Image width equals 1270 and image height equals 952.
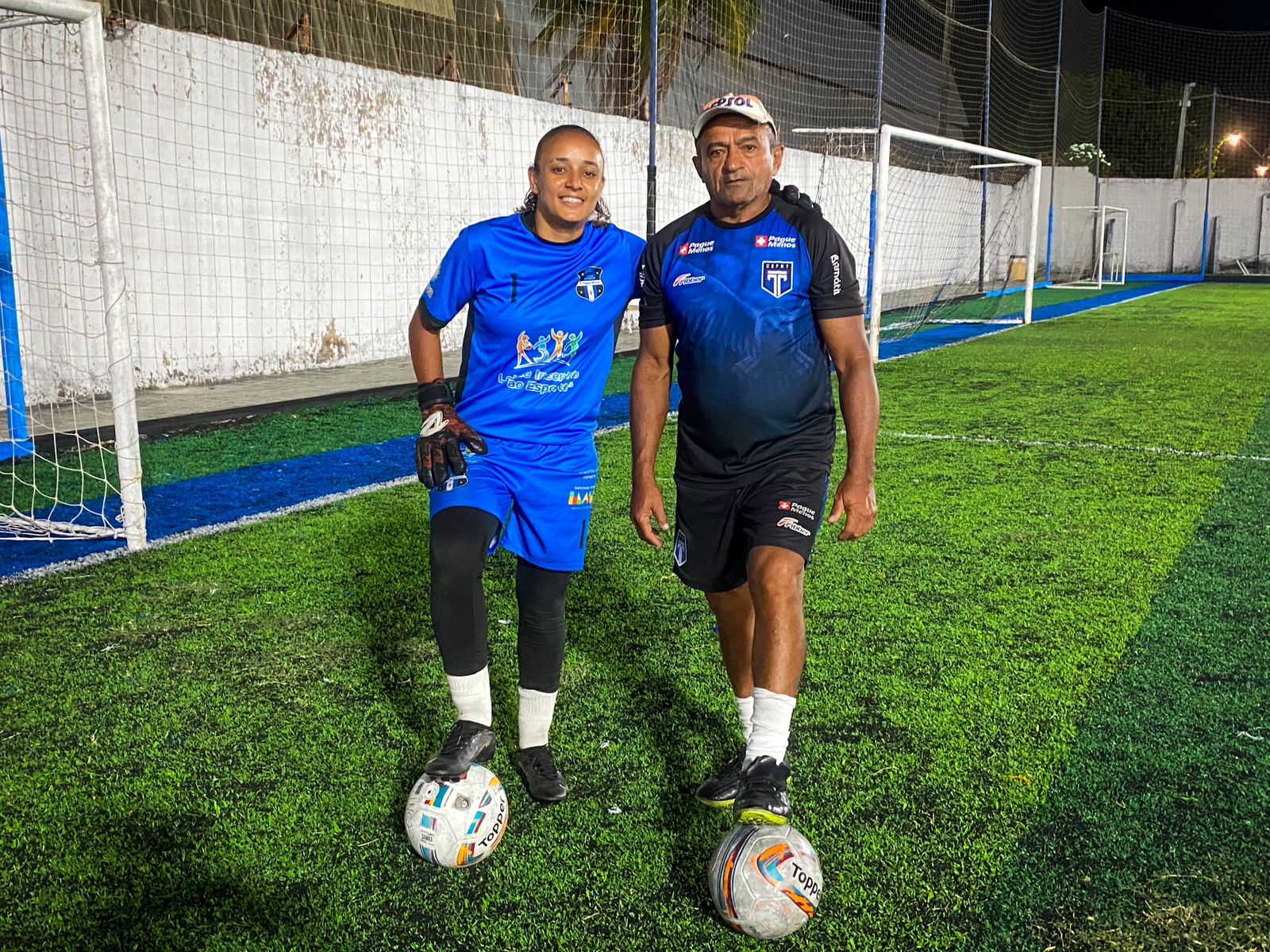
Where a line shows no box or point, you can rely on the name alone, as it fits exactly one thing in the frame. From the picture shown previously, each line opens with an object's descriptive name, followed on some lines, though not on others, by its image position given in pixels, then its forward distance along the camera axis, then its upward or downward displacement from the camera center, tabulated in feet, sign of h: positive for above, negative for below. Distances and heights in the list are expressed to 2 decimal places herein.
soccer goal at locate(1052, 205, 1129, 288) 118.83 +1.14
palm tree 54.44 +11.03
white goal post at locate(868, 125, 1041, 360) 77.30 +2.94
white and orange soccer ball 7.47 -4.20
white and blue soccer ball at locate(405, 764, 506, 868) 8.51 -4.31
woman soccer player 9.47 -1.38
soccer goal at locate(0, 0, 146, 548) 23.75 -0.83
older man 9.44 -0.94
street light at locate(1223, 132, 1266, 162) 142.41 +16.17
